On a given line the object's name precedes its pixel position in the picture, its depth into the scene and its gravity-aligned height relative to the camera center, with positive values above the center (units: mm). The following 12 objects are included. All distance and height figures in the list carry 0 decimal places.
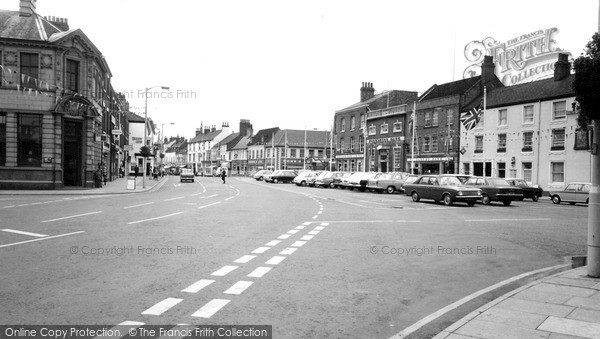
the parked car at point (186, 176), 58844 -2016
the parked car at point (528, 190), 33031 -1715
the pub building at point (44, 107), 30672 +3294
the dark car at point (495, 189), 26844 -1413
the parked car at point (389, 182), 37975 -1528
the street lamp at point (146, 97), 37912 +5144
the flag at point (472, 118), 43469 +4191
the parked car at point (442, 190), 25047 -1439
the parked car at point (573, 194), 30859 -1862
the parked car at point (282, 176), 63372 -1964
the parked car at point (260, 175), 71812 -2219
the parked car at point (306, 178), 52962 -1879
